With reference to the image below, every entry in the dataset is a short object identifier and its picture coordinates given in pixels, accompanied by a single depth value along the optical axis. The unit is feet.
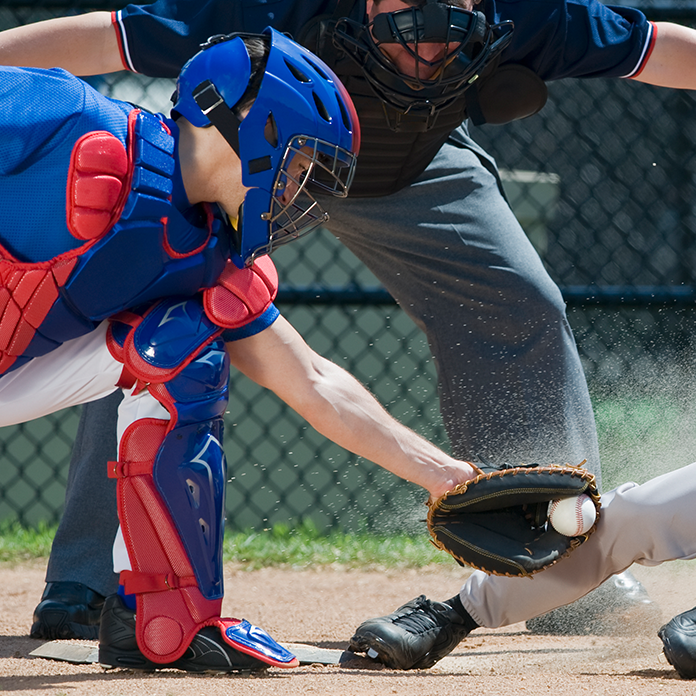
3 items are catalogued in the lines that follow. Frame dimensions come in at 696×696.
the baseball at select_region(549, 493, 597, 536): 45.98
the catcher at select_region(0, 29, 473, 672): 45.44
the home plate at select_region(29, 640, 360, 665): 46.11
